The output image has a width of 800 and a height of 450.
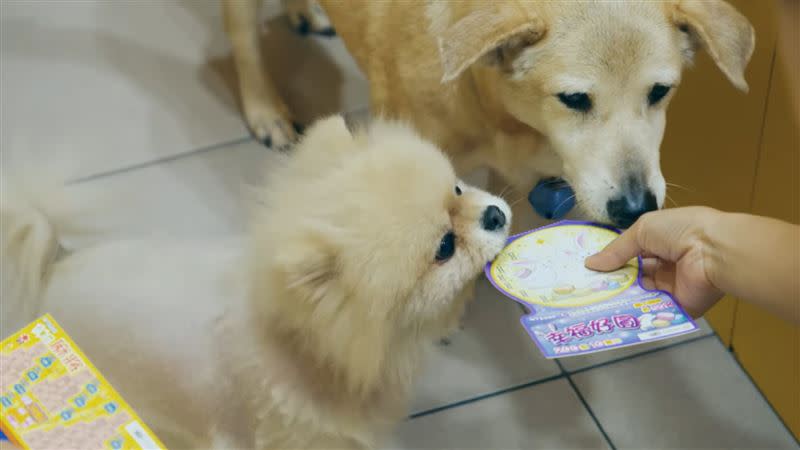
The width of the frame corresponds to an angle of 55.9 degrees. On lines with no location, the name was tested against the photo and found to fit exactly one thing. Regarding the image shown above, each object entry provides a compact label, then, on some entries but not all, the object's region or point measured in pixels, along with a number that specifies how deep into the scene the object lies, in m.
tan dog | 1.17
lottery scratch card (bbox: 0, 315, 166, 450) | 0.77
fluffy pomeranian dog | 0.97
